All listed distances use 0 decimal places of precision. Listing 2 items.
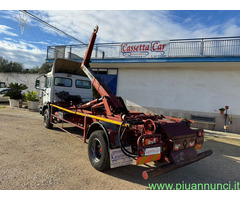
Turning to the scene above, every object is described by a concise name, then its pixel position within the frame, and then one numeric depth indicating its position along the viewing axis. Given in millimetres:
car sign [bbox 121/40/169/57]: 10844
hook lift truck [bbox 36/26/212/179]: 3111
